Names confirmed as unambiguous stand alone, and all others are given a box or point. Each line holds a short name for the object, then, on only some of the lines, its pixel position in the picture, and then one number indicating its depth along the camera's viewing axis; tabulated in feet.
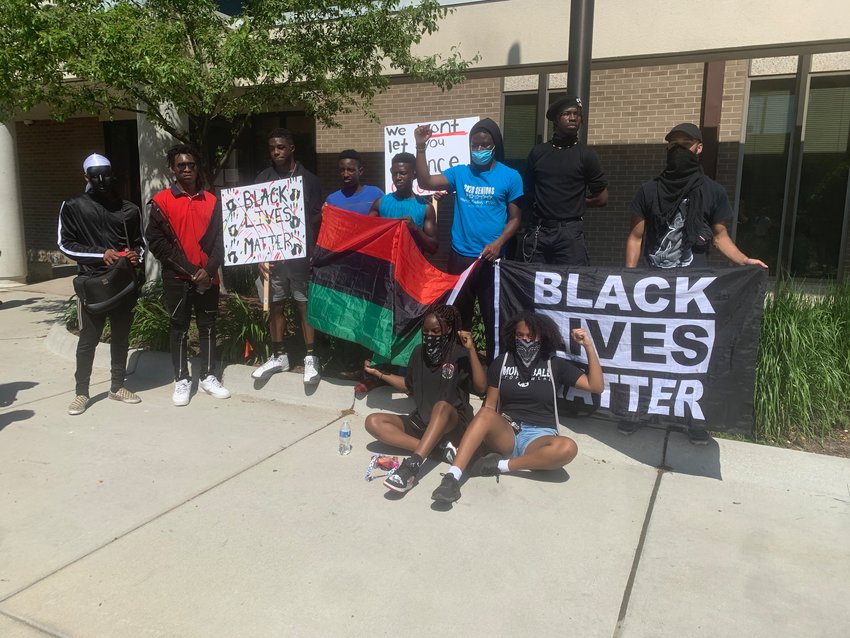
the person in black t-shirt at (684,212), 14.65
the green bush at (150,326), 21.97
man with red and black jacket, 17.72
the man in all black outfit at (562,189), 16.07
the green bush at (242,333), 20.90
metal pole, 17.84
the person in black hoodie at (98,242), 17.51
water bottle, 14.96
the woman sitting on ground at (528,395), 13.64
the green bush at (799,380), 15.34
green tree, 18.10
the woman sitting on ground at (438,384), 14.14
